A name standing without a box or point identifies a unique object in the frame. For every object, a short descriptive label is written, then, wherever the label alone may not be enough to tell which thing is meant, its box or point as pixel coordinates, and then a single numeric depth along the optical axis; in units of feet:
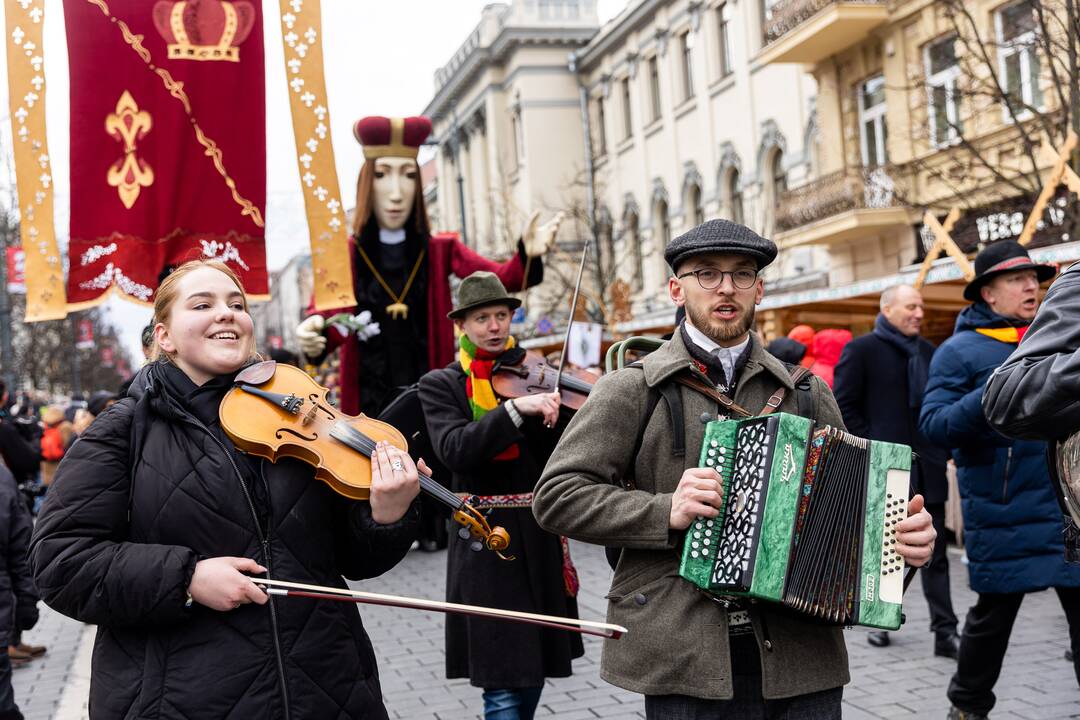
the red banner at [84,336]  133.28
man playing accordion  9.54
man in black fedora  16.08
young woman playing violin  8.78
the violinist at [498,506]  15.37
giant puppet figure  23.70
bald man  23.41
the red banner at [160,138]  19.34
